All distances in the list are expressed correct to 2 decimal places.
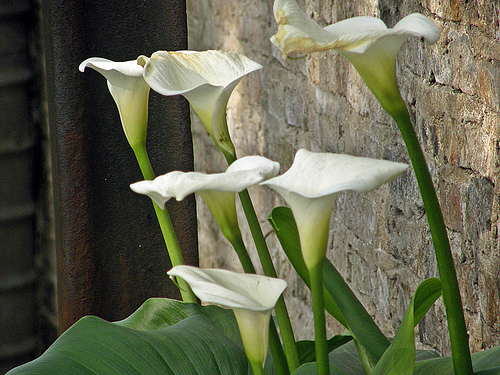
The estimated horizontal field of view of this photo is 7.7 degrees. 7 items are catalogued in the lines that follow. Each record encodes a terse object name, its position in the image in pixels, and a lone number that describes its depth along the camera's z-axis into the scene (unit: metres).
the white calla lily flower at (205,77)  3.17
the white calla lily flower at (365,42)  3.05
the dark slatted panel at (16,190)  5.31
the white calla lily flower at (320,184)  3.04
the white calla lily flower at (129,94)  3.22
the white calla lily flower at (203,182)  3.07
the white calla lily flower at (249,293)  3.07
